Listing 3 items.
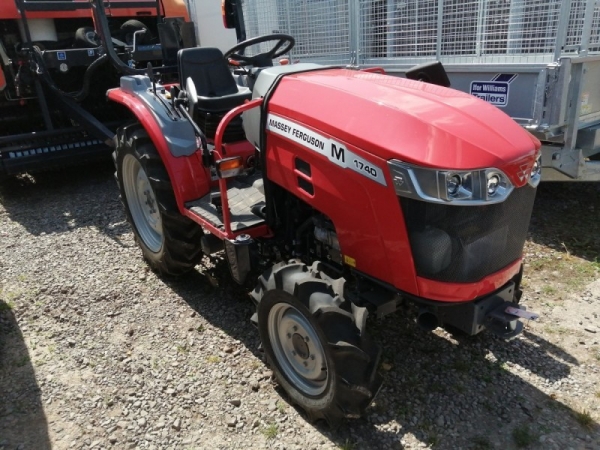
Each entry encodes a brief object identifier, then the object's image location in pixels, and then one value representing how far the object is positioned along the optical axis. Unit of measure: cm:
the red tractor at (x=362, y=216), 195
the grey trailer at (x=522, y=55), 380
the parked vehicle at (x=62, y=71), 526
